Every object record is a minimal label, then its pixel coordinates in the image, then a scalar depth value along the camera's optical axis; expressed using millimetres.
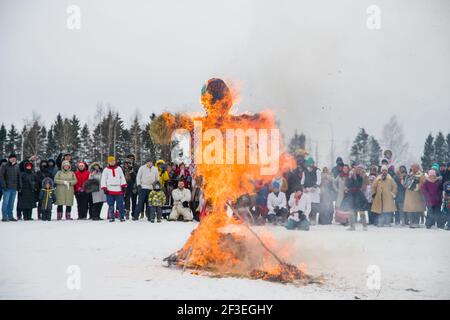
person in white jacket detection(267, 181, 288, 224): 13492
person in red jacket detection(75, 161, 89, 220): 14359
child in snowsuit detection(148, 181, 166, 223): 13664
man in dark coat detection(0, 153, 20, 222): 13211
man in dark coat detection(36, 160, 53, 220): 14081
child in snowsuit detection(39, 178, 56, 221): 13602
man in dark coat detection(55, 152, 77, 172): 14362
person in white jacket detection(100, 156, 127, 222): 13523
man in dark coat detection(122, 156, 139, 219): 14609
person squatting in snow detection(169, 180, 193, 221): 14078
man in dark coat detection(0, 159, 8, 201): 13516
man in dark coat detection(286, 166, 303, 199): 13508
